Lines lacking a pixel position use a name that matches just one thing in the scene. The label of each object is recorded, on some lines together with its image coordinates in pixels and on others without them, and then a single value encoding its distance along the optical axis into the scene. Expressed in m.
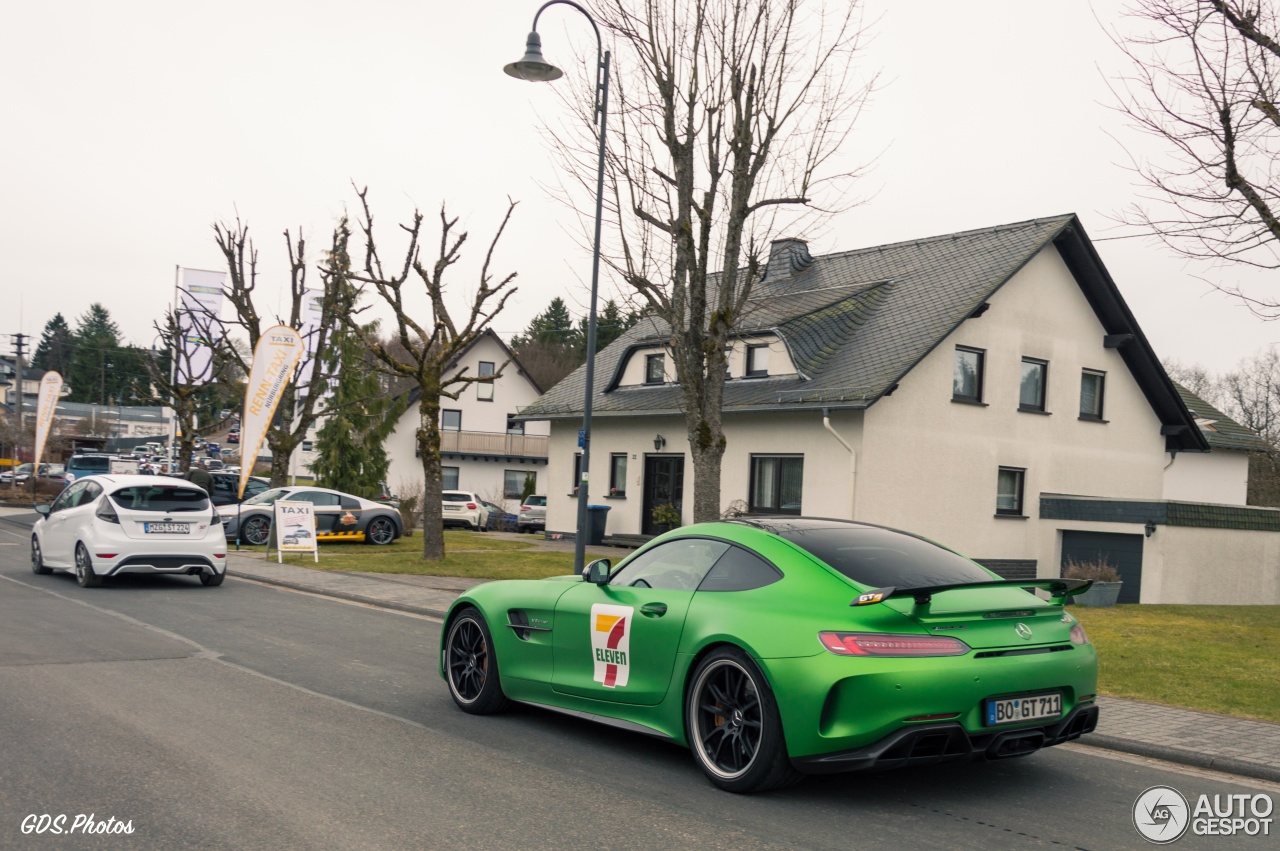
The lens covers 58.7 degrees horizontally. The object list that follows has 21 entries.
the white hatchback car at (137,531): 15.62
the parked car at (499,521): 44.66
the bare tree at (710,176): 17.34
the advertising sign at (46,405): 37.75
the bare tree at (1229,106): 10.59
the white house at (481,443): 59.16
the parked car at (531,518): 42.44
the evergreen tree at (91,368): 116.94
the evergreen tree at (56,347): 133.75
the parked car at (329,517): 26.27
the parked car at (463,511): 42.94
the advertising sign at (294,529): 21.19
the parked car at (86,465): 52.38
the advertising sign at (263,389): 23.36
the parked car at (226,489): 31.78
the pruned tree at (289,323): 31.73
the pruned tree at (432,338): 22.09
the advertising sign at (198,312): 35.19
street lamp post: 16.31
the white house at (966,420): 23.89
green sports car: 5.32
